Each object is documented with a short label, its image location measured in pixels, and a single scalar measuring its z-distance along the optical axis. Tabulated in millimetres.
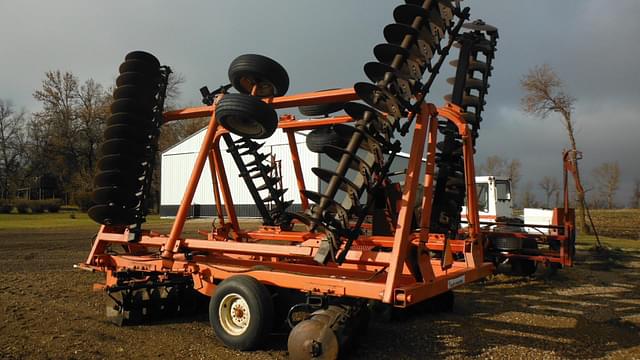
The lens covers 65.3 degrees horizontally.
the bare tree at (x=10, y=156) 54344
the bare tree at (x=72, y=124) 49719
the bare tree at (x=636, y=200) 62862
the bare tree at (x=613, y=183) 58312
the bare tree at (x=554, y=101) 24172
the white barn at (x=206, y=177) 30281
